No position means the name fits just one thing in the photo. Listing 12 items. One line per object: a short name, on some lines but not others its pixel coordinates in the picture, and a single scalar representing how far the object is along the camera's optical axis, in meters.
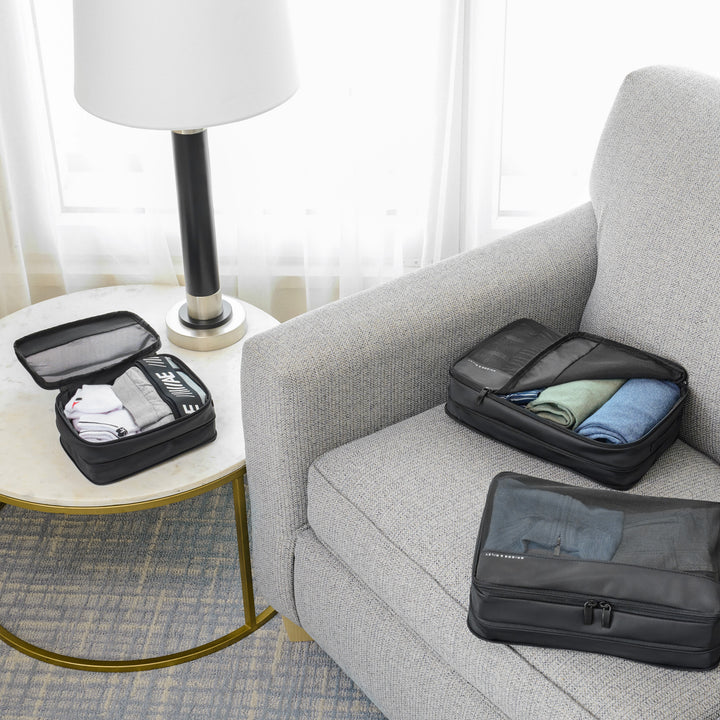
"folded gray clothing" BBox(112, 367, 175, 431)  1.52
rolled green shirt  1.40
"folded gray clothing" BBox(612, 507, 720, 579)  1.15
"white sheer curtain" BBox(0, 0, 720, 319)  2.03
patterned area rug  1.59
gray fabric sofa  1.33
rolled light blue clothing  1.36
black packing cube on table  1.49
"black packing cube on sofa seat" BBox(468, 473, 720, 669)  1.12
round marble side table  1.49
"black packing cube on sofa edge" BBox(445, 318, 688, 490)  1.36
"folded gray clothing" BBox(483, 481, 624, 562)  1.18
